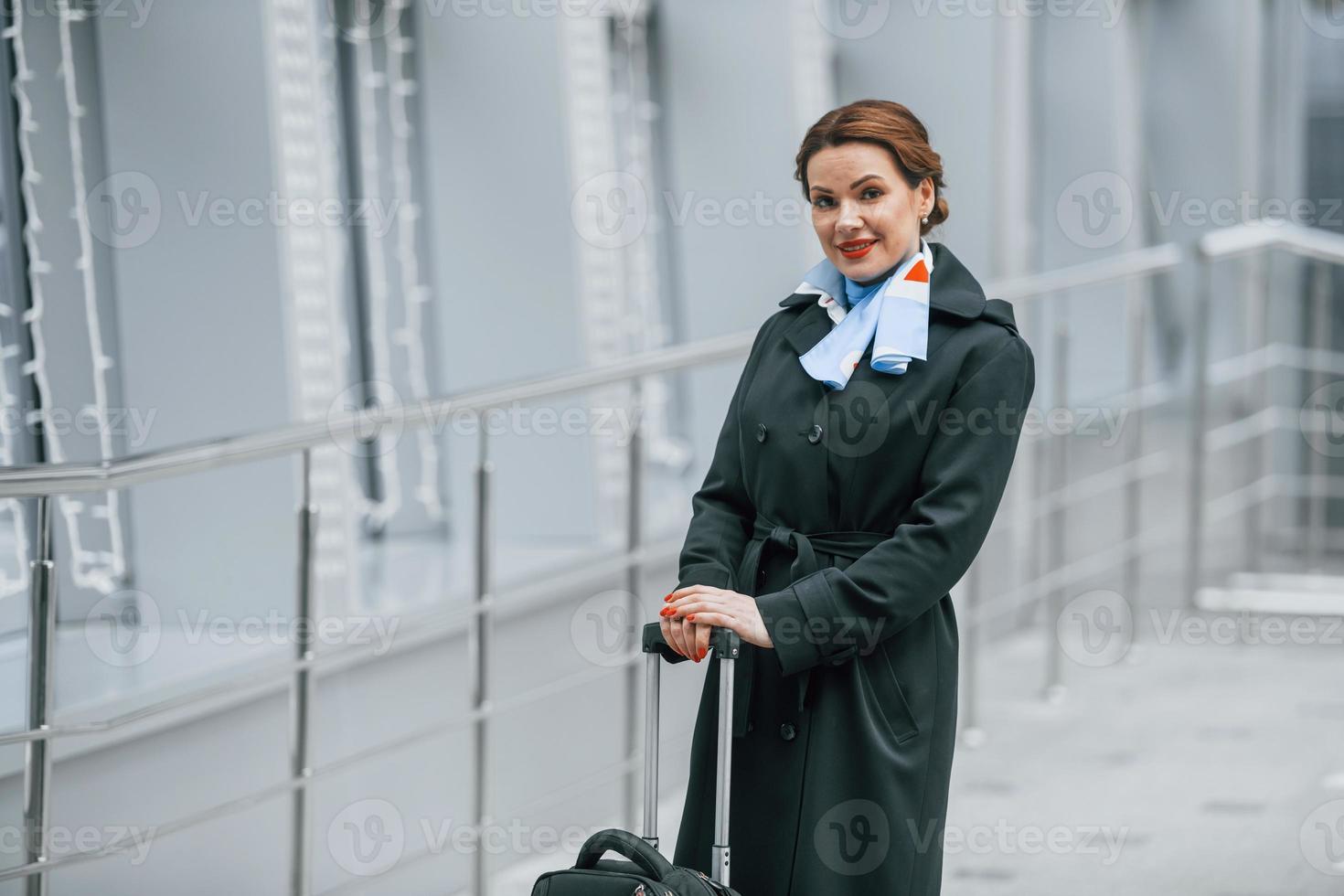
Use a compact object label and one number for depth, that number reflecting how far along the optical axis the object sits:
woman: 7.89
